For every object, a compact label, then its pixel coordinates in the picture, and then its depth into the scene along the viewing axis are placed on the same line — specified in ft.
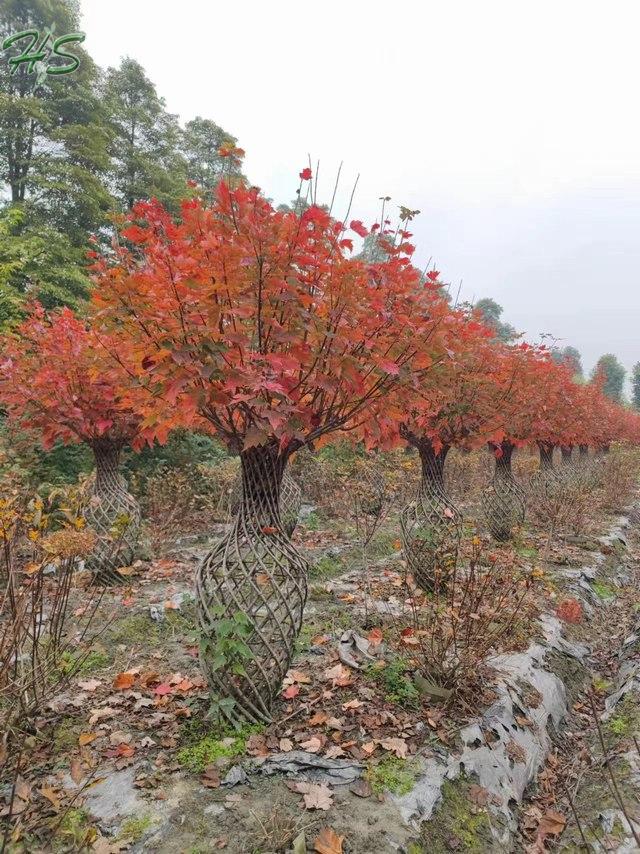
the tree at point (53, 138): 50.55
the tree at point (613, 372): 243.40
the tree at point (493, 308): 238.68
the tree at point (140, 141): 62.95
